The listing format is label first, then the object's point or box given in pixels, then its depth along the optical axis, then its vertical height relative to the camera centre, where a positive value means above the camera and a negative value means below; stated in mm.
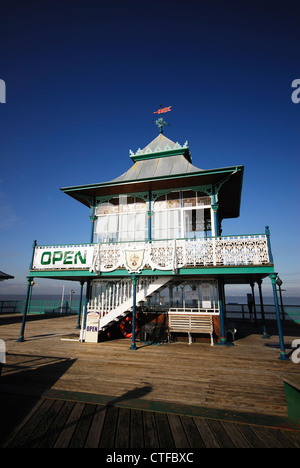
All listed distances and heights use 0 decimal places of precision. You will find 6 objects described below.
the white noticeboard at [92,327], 10649 -1486
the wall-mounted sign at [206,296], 11320 +20
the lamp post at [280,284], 13655 +702
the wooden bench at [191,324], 10047 -1220
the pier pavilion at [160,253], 9883 +1894
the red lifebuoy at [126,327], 11992 -1635
